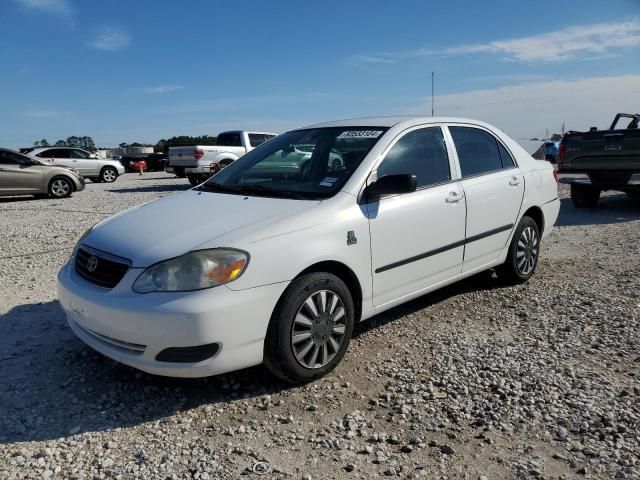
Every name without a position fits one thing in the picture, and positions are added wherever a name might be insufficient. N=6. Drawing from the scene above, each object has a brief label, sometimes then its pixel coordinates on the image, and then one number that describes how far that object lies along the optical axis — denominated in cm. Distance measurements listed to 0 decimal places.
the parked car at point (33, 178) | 1377
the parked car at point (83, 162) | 1989
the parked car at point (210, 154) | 1598
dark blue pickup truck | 917
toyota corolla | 290
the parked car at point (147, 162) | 3177
